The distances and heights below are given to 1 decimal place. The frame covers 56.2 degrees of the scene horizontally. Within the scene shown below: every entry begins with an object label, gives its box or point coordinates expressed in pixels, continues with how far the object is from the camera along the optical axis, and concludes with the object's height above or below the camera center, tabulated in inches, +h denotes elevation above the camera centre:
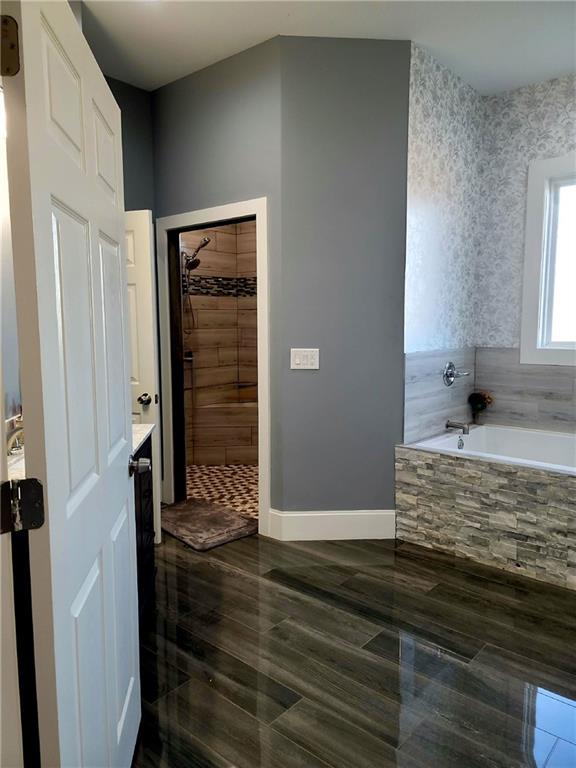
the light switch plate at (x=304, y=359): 126.4 -7.3
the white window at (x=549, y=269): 145.1 +15.6
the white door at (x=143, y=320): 127.6 +2.1
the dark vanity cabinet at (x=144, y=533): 88.4 -34.9
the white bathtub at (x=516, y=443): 141.6 -31.8
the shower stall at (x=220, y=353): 205.2 -10.2
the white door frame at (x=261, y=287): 127.3 +9.8
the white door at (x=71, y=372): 34.8 -3.4
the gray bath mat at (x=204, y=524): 130.6 -50.7
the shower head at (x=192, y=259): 205.7 +26.6
